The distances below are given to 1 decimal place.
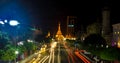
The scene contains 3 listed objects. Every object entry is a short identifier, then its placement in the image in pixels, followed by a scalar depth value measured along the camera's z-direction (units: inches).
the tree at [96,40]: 1325.4
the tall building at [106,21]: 2264.3
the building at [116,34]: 1886.3
